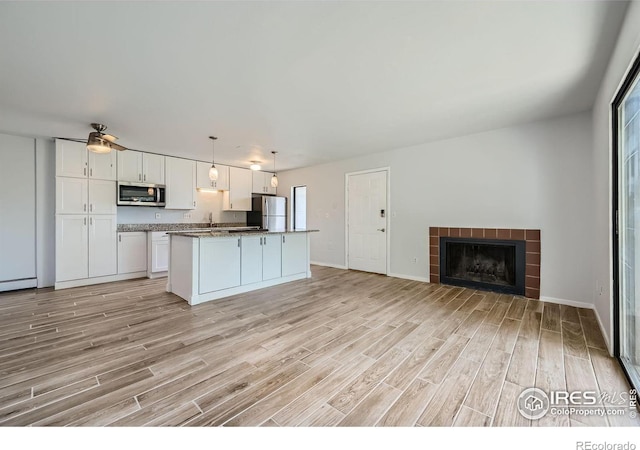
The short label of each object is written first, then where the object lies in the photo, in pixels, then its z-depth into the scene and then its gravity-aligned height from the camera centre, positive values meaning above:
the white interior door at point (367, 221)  5.18 +0.09
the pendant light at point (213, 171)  4.11 +0.83
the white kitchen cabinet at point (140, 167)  4.84 +1.09
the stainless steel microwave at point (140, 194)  4.81 +0.59
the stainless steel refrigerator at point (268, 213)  6.50 +0.32
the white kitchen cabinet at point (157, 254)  5.02 -0.53
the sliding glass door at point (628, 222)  1.83 +0.03
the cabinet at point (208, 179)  5.82 +1.05
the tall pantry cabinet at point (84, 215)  4.27 +0.18
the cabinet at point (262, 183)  6.84 +1.10
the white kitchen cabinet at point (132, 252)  4.84 -0.48
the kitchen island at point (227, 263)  3.52 -0.55
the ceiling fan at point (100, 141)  3.39 +1.08
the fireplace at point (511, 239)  3.62 -0.21
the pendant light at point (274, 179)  4.81 +0.84
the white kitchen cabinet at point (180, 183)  5.39 +0.87
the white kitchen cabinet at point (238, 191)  6.39 +0.83
